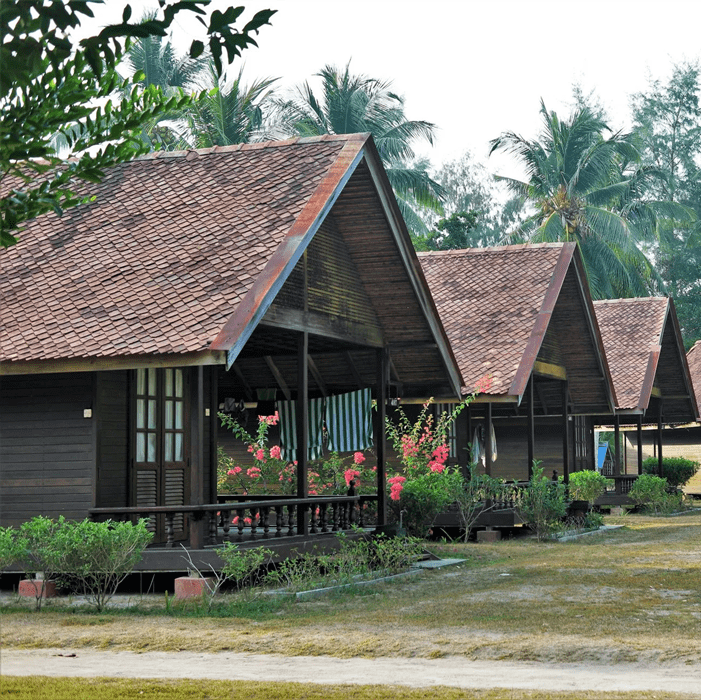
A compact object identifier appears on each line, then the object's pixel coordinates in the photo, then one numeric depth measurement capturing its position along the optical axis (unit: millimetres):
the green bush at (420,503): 19672
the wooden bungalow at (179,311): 13227
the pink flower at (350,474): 19091
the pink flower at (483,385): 22531
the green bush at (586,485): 29562
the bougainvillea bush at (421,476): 19703
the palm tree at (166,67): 45500
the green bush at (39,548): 12383
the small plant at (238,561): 12867
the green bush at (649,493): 32812
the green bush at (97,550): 12258
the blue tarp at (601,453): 46547
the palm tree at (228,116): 40594
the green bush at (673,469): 36719
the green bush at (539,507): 22672
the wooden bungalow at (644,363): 31516
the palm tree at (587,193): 47188
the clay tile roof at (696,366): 42188
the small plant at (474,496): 22031
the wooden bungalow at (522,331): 23562
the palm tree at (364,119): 43250
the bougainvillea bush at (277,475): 19719
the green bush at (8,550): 12500
